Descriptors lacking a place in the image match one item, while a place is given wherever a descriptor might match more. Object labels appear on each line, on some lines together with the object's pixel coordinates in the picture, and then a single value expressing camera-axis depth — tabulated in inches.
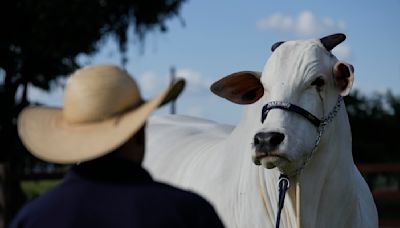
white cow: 268.4
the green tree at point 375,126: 2058.8
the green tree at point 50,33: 1296.3
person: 138.6
